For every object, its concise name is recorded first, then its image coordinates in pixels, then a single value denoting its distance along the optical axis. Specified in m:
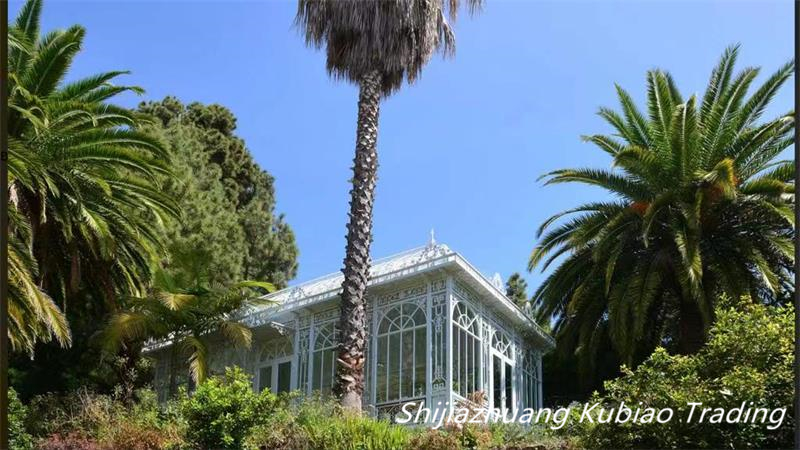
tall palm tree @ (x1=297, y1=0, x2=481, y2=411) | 18.11
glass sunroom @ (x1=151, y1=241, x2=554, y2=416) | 19.73
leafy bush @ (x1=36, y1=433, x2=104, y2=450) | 16.42
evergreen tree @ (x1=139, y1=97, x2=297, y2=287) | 26.83
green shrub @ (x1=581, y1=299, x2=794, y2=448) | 12.85
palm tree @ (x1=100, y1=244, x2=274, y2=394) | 20.12
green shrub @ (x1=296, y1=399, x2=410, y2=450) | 14.38
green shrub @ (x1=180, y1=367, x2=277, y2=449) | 14.68
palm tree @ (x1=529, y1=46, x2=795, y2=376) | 18.39
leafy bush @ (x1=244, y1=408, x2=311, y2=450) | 14.91
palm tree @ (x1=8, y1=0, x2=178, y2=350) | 16.42
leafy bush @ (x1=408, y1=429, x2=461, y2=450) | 14.04
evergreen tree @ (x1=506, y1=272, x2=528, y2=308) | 33.31
